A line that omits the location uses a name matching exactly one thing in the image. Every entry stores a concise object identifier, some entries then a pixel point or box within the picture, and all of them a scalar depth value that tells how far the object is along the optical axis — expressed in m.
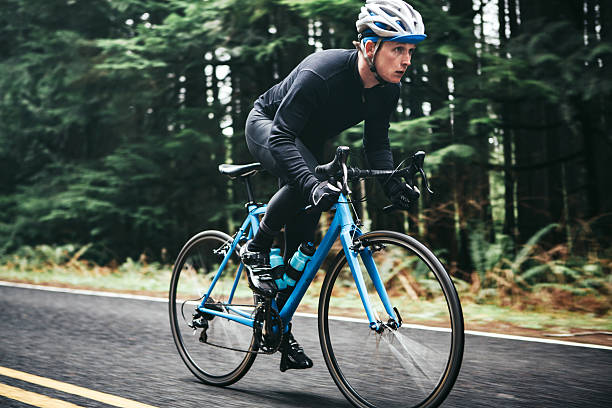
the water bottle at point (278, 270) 3.77
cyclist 3.19
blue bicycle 2.98
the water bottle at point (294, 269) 3.62
